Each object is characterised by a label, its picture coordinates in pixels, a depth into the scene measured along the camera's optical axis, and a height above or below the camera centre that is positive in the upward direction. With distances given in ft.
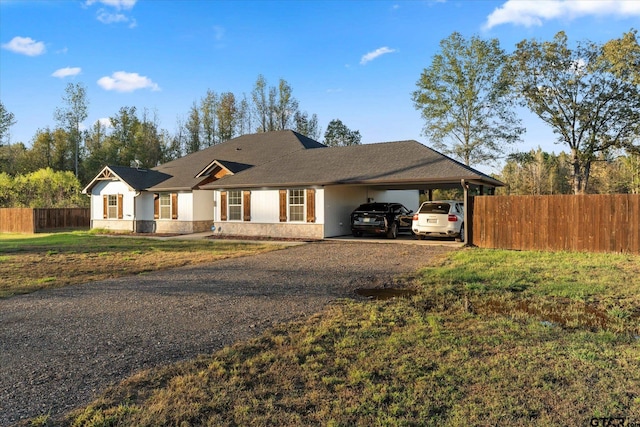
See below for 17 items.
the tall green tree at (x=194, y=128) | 155.94 +32.32
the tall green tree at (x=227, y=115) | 154.30 +36.77
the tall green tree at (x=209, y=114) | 155.33 +37.44
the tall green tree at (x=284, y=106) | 147.10 +38.39
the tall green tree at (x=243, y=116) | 154.50 +36.46
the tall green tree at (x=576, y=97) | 95.91 +26.74
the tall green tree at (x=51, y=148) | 145.69 +23.39
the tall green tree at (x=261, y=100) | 148.46 +41.16
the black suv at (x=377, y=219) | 57.98 -1.51
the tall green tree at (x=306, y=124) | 151.74 +32.96
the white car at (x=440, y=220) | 51.21 -1.54
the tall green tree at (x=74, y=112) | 141.28 +35.93
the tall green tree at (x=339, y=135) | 157.58 +29.68
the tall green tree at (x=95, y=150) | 145.48 +22.70
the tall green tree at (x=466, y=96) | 112.78 +32.01
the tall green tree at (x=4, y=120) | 131.34 +30.49
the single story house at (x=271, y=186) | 57.62 +3.72
